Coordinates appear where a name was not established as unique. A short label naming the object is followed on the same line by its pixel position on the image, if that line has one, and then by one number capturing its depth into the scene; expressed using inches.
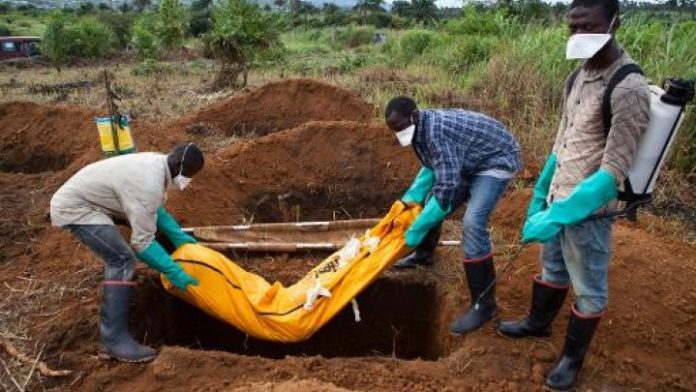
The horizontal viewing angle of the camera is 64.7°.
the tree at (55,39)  665.0
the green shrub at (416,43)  601.0
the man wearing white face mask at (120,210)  127.9
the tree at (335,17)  1429.6
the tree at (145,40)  620.4
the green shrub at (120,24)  962.7
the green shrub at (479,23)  479.3
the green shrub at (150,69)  592.1
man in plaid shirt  128.2
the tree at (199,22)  1085.6
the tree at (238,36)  431.5
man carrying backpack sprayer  93.9
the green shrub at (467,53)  421.4
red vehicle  812.6
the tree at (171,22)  519.8
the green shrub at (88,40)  712.4
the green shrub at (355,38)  1026.2
